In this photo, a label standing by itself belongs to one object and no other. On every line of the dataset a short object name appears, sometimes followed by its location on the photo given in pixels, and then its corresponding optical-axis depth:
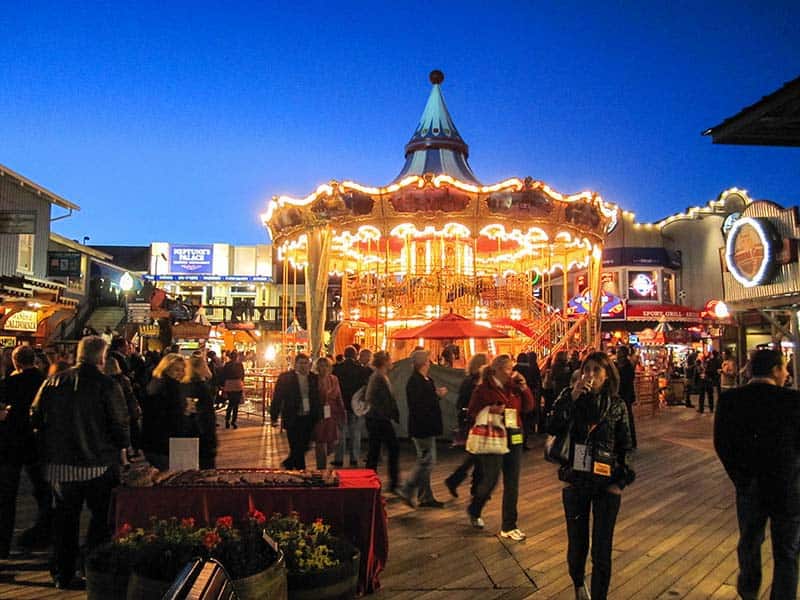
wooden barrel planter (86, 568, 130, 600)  3.43
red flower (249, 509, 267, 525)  3.76
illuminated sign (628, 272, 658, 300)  36.16
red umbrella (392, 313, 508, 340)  12.47
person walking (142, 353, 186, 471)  5.53
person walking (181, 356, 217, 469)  5.61
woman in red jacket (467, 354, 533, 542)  5.69
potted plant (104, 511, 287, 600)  2.99
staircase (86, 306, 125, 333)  28.66
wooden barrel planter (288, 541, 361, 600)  3.47
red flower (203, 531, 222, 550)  3.24
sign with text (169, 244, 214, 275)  52.06
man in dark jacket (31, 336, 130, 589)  4.33
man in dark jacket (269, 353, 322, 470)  7.35
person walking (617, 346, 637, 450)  10.59
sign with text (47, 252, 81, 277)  22.23
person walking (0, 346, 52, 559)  5.14
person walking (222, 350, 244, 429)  14.34
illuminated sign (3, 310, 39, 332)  17.20
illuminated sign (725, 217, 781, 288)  17.91
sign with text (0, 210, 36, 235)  16.39
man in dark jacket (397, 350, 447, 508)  6.82
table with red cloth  4.25
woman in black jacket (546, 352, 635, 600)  3.84
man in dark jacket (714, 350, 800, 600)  3.71
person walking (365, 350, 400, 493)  7.10
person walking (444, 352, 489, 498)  6.62
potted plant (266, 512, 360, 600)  3.49
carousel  15.15
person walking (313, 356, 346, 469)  7.71
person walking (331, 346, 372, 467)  9.10
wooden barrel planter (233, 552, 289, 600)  2.89
